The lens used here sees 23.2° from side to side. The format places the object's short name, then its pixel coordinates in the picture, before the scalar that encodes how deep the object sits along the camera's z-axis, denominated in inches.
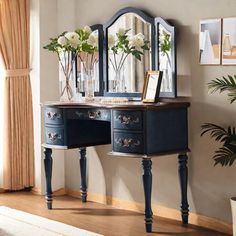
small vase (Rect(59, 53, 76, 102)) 197.2
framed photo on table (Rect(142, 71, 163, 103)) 168.2
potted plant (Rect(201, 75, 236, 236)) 149.5
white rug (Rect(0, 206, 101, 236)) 161.0
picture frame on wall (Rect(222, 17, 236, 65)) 157.8
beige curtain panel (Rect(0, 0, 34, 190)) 214.7
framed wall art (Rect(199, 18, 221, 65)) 161.4
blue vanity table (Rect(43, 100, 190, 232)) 158.1
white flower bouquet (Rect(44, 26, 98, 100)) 188.4
